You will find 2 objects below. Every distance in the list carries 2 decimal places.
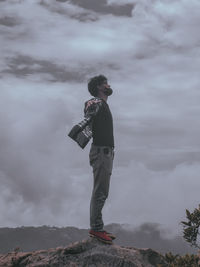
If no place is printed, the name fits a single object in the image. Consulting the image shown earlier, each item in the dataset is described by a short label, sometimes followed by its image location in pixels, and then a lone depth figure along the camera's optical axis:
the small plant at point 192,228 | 7.76
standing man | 9.90
